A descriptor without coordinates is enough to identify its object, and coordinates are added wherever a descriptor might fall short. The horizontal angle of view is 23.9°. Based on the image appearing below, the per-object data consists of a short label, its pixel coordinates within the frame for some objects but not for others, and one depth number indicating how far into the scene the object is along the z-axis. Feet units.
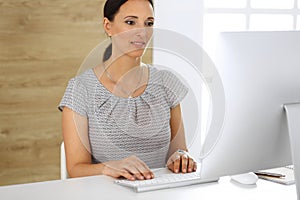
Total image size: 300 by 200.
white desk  5.95
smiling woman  7.24
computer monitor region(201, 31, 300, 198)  5.43
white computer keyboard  6.14
